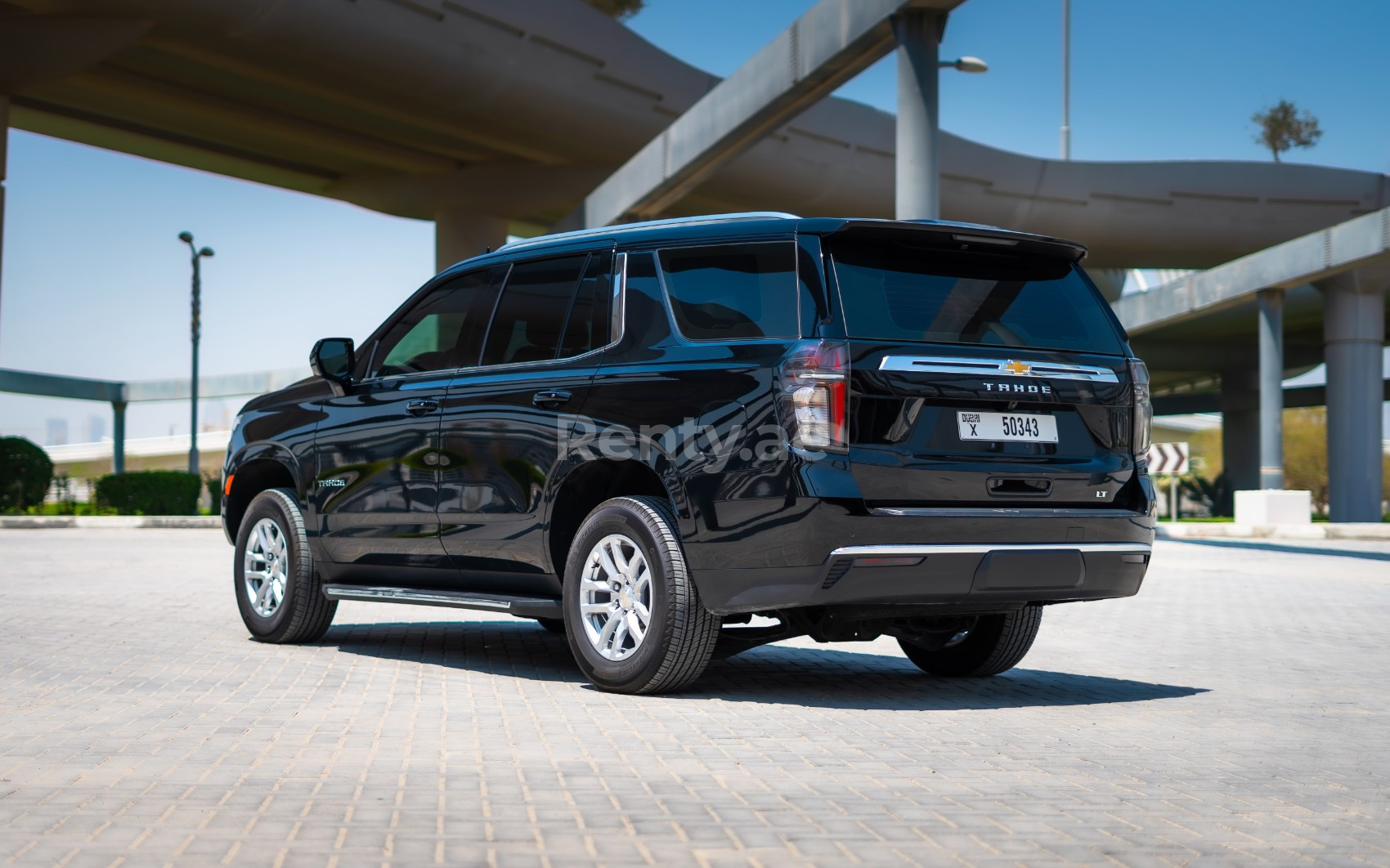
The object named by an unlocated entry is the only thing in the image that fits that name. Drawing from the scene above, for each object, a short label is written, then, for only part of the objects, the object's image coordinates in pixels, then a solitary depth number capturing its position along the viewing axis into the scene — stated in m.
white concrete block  31.66
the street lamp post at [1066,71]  68.19
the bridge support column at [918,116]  18.48
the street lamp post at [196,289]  44.44
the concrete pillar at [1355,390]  35.09
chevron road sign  37.00
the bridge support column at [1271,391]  32.12
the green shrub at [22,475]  34.78
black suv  6.33
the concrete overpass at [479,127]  28.03
